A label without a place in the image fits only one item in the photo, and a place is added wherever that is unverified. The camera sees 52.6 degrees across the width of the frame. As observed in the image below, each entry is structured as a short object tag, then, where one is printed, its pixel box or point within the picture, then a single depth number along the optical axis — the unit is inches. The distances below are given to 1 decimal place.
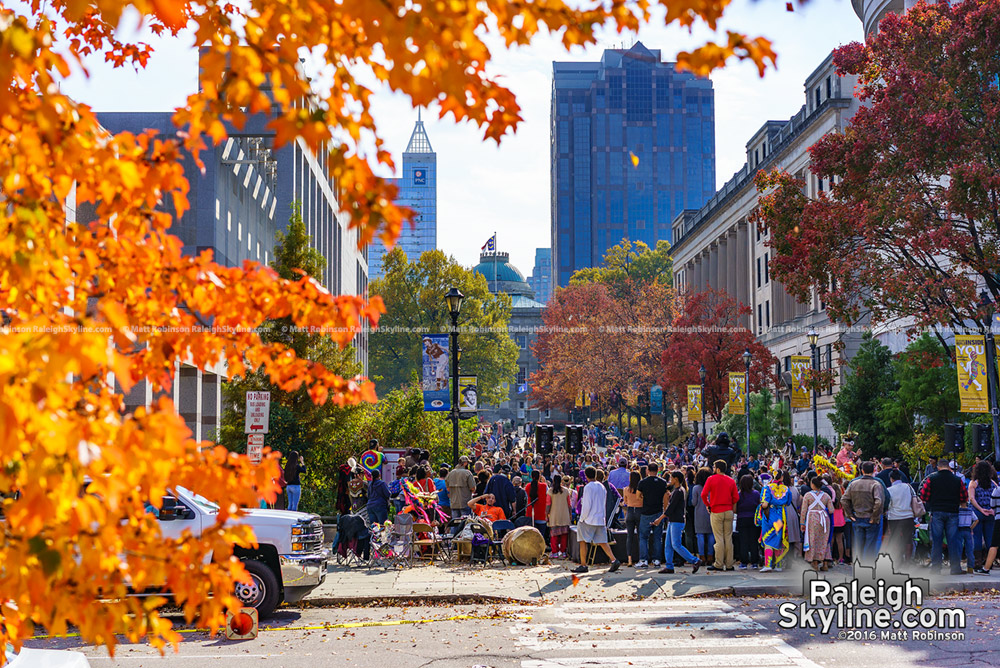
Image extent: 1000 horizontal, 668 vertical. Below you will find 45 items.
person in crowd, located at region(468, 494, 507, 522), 786.8
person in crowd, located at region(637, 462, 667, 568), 720.3
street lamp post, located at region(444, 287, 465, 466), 979.5
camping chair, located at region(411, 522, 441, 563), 793.1
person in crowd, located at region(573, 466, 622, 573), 702.5
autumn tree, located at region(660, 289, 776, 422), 2293.3
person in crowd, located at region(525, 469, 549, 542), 813.9
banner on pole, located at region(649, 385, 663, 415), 2448.3
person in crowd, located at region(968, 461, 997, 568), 668.7
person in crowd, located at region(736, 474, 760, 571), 722.2
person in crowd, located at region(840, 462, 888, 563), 663.1
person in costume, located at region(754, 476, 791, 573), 693.9
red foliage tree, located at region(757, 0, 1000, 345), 909.8
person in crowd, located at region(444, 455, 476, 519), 844.0
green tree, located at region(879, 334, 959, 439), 1327.5
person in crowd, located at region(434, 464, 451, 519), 879.1
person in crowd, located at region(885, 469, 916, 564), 670.5
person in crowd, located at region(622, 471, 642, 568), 737.0
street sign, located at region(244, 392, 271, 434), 735.1
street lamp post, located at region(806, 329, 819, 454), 1448.7
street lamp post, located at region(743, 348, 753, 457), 1680.7
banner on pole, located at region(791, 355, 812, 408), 1496.1
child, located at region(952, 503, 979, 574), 674.2
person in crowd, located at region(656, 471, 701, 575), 698.2
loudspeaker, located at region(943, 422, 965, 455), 928.9
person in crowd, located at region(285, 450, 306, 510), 871.1
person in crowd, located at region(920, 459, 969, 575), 669.3
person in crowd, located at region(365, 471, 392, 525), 784.3
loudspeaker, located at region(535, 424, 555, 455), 1375.5
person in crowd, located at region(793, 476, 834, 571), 671.1
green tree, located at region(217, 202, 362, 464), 979.3
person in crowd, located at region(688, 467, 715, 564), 711.7
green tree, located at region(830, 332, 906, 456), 1541.6
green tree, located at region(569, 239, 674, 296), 3951.8
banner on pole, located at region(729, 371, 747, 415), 1825.8
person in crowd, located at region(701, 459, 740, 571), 693.3
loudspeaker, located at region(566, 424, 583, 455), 1348.4
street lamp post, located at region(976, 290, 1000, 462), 935.0
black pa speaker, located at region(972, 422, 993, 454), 909.2
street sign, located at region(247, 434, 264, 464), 714.2
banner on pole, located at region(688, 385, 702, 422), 2022.6
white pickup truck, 527.8
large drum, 747.4
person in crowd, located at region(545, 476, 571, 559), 776.3
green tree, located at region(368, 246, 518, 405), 2854.3
